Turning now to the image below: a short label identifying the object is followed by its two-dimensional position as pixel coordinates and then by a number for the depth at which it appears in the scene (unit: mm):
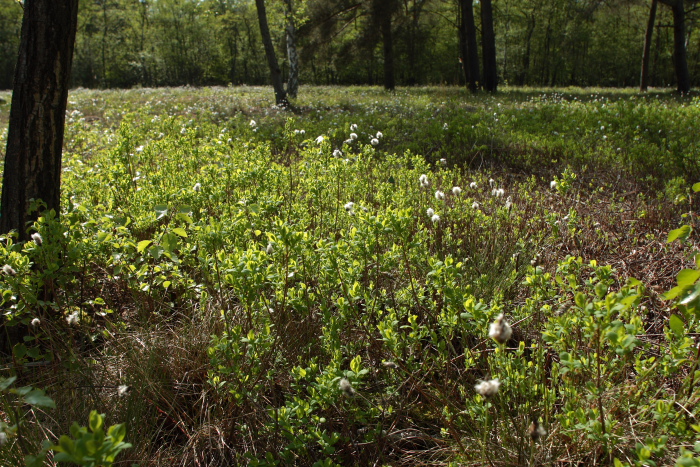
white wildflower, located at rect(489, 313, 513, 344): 1242
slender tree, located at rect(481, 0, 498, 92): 16516
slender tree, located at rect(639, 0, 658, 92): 16844
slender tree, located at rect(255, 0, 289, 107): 12406
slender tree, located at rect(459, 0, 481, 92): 16922
